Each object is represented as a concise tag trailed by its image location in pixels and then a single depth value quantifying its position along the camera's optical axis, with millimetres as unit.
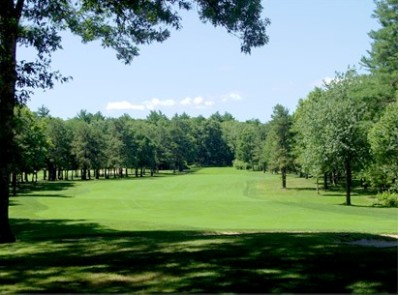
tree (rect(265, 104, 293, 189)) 72625
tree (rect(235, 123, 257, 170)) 152625
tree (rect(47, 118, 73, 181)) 103188
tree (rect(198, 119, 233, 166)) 189000
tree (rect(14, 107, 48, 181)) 63381
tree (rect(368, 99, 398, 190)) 48312
